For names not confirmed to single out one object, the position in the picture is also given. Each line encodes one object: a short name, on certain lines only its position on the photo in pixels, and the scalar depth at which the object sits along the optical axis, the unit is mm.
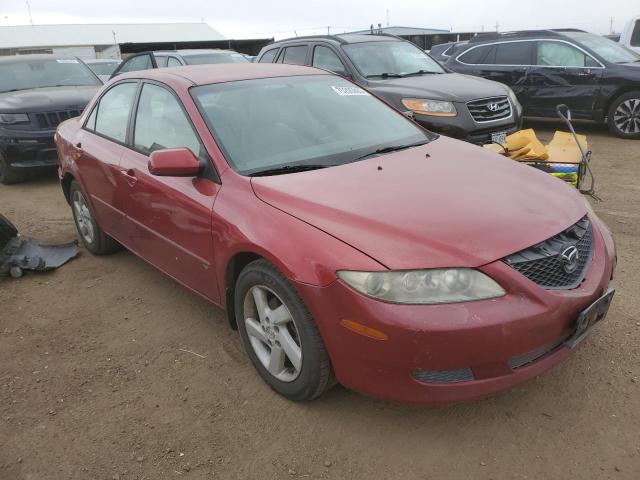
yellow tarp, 4703
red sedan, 2131
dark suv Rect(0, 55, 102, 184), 6930
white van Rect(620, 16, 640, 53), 10742
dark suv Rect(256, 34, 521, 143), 6445
